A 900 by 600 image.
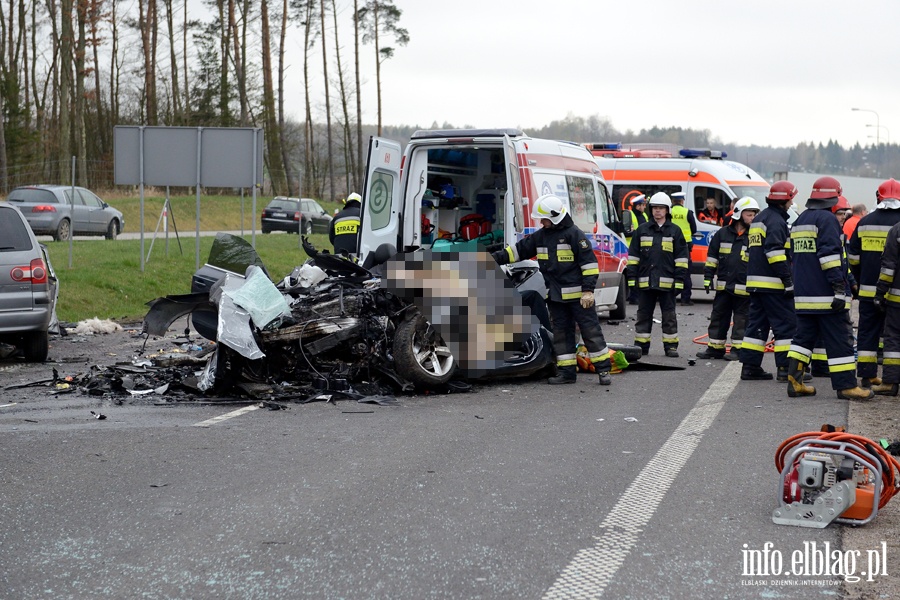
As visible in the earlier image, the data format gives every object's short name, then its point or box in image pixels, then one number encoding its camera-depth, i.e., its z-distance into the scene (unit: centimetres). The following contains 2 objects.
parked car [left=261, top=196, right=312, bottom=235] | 3334
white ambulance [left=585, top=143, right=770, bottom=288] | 1841
